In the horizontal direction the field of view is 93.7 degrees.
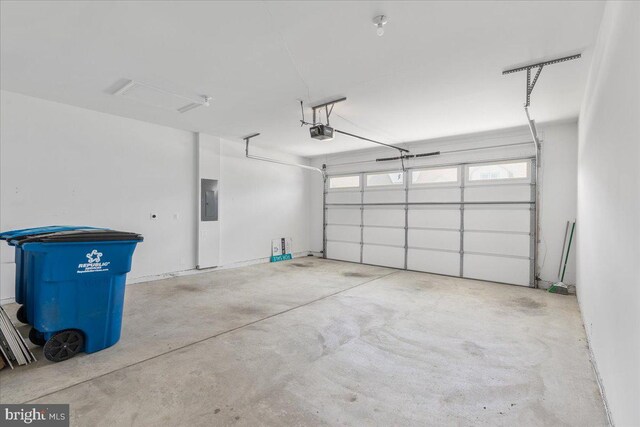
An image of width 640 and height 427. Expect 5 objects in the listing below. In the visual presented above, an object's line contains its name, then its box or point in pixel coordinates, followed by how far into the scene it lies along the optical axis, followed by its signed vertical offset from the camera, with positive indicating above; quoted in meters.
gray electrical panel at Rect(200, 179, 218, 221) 6.41 +0.24
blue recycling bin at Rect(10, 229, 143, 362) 2.48 -0.69
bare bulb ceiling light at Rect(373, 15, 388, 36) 2.40 +1.56
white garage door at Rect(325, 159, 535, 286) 5.73 -0.13
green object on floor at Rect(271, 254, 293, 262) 8.01 -1.24
